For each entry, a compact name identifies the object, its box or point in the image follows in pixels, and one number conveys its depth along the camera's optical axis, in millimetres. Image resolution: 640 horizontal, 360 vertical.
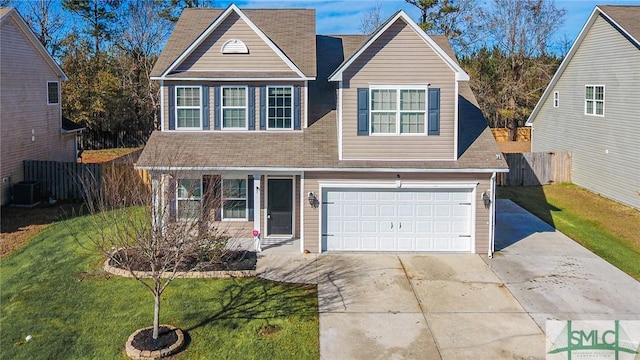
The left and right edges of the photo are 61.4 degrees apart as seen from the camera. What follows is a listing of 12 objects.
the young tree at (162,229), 10586
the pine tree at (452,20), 40875
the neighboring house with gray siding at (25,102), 21000
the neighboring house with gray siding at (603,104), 21141
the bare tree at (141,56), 40406
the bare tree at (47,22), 40625
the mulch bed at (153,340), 10398
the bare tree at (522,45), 42469
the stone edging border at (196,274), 14062
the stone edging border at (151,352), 10148
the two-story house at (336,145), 16141
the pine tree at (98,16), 41156
